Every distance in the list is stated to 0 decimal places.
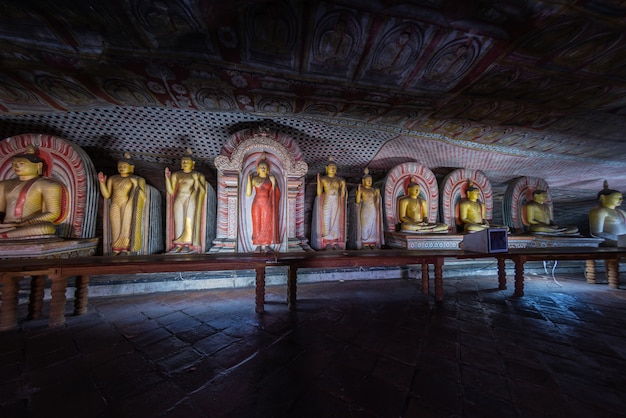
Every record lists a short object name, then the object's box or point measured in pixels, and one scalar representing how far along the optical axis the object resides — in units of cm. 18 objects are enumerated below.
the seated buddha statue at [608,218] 604
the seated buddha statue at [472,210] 602
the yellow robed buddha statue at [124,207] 405
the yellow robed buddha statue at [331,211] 510
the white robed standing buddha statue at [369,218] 534
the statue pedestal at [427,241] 495
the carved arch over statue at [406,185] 572
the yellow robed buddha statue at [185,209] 435
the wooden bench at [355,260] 280
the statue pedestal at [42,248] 293
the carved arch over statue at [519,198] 640
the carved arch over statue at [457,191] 613
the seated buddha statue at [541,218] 594
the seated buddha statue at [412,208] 565
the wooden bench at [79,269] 224
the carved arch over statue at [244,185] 451
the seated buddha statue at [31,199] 339
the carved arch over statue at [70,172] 380
